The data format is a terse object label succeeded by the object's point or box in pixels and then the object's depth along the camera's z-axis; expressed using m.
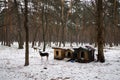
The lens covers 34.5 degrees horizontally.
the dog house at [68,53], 21.11
